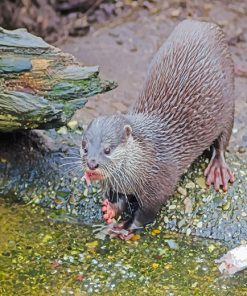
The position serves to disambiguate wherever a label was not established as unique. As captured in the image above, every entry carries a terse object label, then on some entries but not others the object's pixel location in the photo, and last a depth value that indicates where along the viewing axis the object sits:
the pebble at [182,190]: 5.90
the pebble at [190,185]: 5.94
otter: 5.53
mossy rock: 5.49
